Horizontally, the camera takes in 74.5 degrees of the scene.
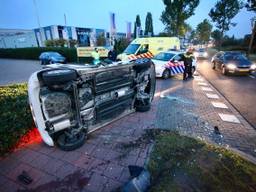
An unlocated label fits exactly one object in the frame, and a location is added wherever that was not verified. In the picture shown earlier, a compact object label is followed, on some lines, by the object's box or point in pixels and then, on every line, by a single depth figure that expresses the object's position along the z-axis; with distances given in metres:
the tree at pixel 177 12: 28.41
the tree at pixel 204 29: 57.09
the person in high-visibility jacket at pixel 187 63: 10.31
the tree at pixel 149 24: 40.19
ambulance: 13.81
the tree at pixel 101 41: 34.38
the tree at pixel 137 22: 37.47
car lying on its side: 2.87
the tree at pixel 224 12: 33.16
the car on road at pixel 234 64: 11.52
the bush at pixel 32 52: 20.88
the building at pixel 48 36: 37.09
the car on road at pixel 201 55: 26.34
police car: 10.41
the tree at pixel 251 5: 23.86
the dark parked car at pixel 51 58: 18.62
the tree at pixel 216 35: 40.62
